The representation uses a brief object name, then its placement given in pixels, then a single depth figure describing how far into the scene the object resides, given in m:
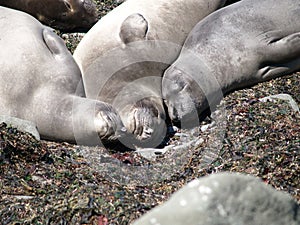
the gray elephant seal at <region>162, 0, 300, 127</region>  13.42
